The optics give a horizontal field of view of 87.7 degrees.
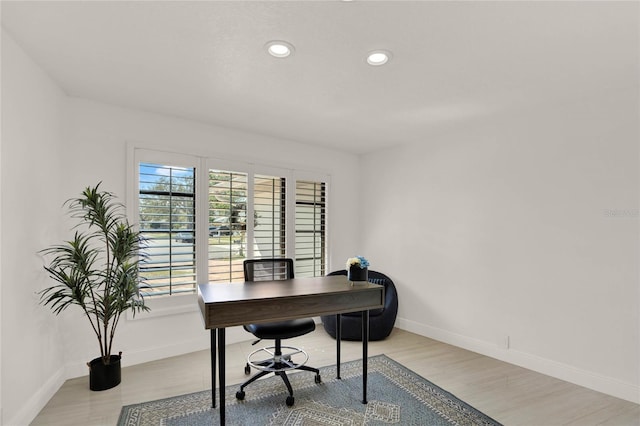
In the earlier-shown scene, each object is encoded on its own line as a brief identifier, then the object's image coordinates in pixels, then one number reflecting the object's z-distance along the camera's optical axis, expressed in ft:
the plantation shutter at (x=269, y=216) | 13.35
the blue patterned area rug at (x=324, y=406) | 7.48
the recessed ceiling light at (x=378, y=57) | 7.17
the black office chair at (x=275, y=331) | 8.43
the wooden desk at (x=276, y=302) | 6.78
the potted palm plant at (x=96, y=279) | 8.31
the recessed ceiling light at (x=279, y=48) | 6.80
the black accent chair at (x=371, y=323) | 12.70
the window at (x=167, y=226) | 10.80
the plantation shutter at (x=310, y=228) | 14.83
